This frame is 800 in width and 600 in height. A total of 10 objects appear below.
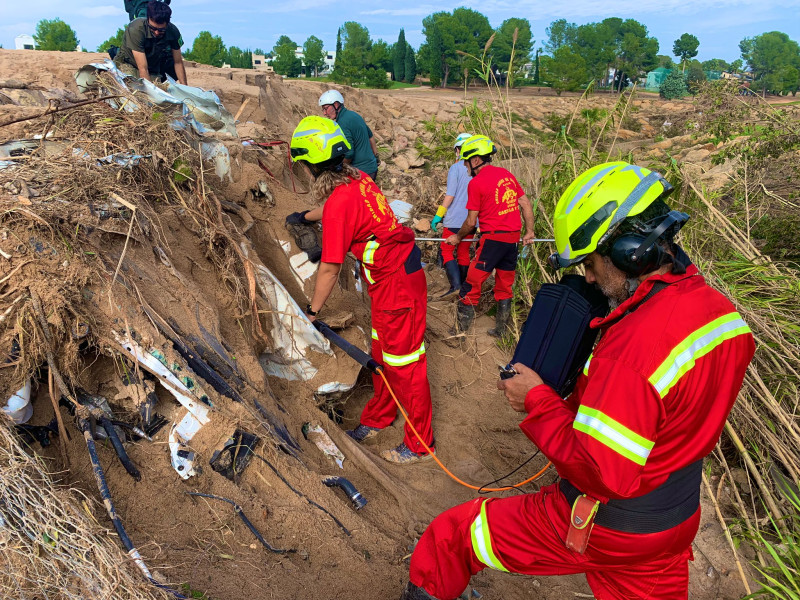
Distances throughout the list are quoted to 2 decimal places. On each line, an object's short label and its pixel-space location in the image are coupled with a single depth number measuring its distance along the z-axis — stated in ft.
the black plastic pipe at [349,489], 10.23
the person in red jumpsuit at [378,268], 11.13
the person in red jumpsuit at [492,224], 17.95
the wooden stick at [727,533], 10.03
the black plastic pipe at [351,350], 12.27
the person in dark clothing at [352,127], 19.92
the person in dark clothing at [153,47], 17.75
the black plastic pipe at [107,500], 6.67
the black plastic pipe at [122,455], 8.09
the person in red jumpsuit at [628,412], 5.11
